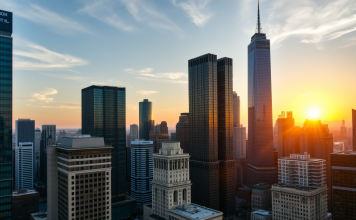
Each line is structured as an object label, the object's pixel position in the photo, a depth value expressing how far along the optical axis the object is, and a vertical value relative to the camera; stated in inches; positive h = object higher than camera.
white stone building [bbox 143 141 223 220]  6627.5 -1643.0
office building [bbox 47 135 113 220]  4904.0 -1101.7
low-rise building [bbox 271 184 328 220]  7362.2 -2376.7
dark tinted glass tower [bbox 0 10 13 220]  5078.7 +99.2
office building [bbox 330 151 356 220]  7578.7 -1982.1
